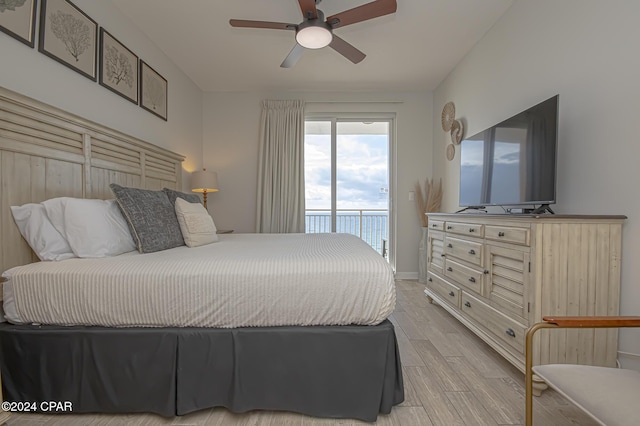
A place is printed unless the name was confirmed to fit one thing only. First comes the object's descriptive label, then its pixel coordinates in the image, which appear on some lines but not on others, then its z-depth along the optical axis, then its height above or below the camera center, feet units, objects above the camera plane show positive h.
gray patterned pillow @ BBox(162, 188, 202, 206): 8.13 +0.31
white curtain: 13.92 +1.92
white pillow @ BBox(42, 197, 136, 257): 5.39 -0.42
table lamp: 12.19 +1.07
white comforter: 4.64 -1.41
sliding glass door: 14.70 +2.20
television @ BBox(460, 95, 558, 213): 6.05 +1.25
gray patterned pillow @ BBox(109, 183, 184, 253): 6.18 -0.30
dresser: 5.22 -1.24
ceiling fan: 6.67 +4.60
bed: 4.66 -2.16
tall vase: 13.39 -2.19
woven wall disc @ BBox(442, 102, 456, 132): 12.18 +4.10
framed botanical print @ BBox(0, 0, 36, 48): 5.33 +3.49
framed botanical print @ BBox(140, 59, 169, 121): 9.36 +3.90
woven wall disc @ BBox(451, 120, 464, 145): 11.34 +3.18
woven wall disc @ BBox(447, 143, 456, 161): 12.10 +2.52
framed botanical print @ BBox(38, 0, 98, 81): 6.07 +3.79
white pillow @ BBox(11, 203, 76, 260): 5.25 -0.54
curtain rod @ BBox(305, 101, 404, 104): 14.11 +5.22
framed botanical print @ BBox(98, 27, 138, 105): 7.64 +3.87
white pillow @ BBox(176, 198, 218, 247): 7.10 -0.45
